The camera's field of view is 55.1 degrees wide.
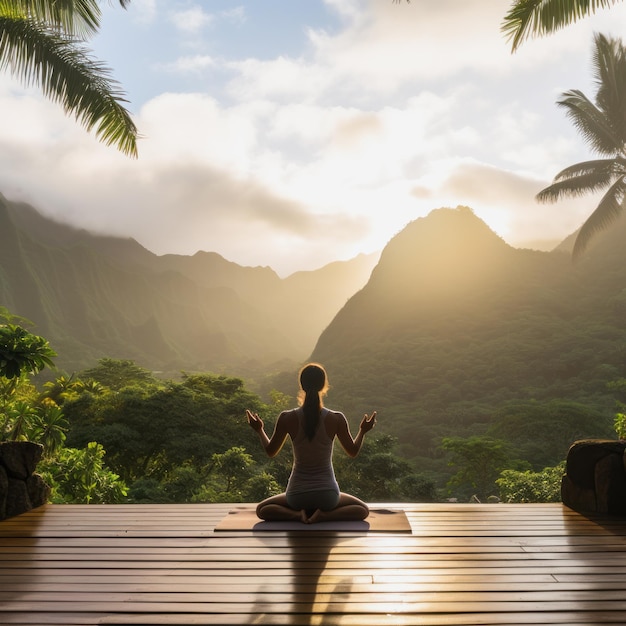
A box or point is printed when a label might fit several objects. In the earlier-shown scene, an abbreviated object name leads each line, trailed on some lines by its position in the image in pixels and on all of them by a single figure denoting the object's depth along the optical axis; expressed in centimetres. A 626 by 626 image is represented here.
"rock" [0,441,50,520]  500
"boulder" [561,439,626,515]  484
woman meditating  445
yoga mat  429
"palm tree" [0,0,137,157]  696
